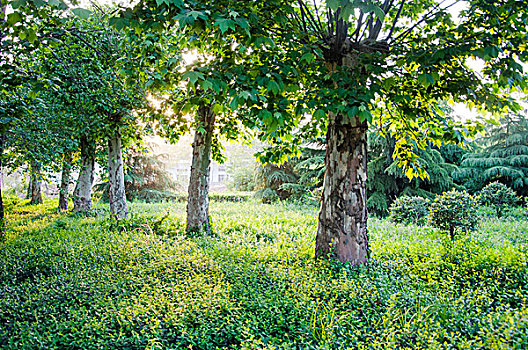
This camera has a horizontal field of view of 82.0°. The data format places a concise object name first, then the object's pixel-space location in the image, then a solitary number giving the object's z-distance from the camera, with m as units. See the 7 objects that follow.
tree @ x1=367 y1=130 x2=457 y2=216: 13.66
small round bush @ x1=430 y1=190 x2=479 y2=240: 7.07
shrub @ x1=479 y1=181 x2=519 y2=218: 12.27
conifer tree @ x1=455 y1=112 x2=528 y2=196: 15.78
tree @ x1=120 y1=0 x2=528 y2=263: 3.38
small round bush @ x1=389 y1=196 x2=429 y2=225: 10.20
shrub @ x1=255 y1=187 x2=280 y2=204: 18.45
